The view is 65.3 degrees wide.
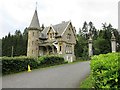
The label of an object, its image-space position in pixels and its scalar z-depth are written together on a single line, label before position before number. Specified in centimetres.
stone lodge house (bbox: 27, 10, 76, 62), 2138
